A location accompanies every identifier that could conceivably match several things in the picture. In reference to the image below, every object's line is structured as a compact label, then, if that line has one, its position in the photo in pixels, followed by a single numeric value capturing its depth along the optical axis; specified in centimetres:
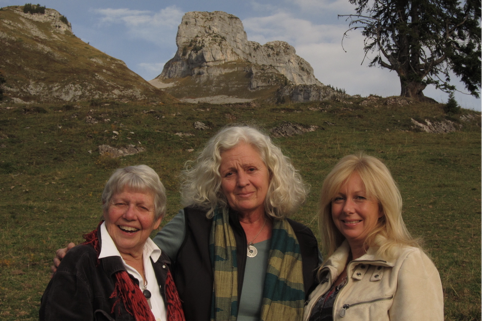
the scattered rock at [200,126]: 2012
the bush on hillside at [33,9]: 7345
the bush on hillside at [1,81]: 3065
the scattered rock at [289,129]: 2009
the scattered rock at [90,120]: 1950
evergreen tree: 2669
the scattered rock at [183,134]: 1879
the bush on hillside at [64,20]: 7669
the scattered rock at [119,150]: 1567
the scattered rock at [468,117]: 2446
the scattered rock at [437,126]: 2191
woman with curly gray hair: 266
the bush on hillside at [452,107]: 2530
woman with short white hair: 194
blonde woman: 208
